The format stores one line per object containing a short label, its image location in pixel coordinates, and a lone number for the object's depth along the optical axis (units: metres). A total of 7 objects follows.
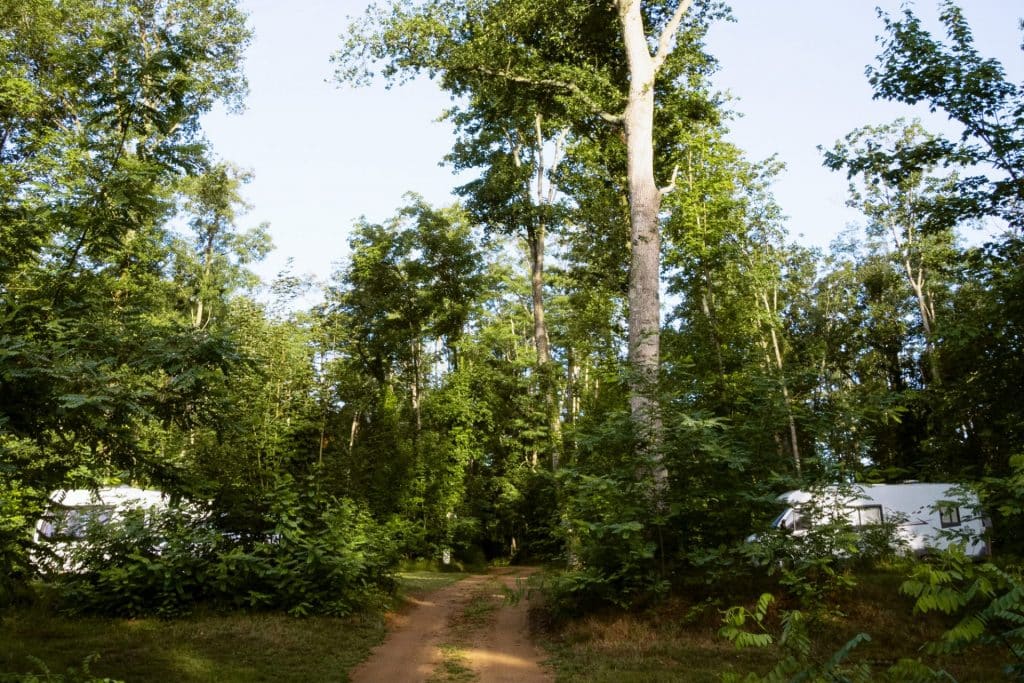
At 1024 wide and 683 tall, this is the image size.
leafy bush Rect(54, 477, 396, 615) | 10.45
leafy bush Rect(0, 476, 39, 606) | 4.56
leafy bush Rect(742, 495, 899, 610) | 8.74
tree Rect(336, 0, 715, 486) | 12.25
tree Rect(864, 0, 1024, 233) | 12.41
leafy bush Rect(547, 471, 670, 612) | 9.74
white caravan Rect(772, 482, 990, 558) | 8.79
